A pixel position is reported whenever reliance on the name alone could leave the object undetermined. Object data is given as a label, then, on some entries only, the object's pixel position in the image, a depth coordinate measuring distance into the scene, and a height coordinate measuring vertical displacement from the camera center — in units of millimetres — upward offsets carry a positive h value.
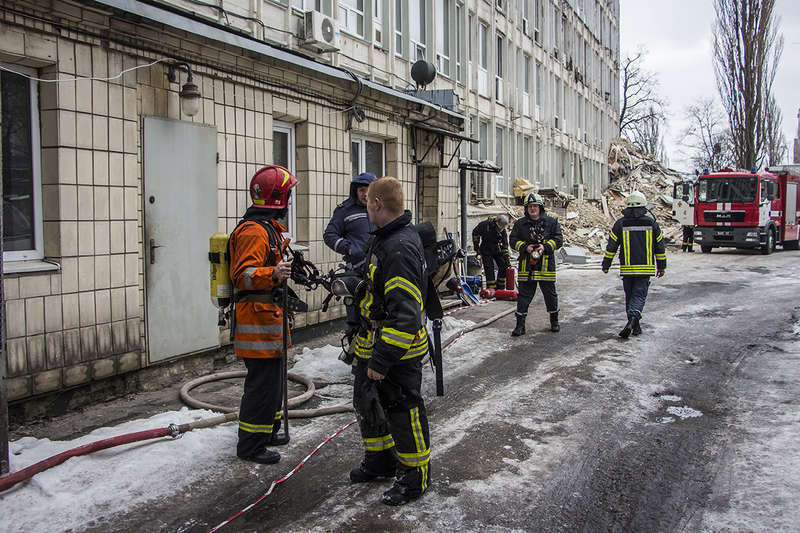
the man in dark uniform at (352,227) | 6742 +44
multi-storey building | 5363 +884
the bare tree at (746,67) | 32219 +8470
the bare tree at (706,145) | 57031 +8020
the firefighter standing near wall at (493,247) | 13195 -334
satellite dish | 12344 +3085
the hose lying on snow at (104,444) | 3912 -1481
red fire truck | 22078 +754
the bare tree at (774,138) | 38438 +6810
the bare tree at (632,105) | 54375 +10851
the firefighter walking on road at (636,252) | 8898 -297
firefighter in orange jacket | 4359 -553
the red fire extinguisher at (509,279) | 13258 -999
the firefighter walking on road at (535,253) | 8969 -307
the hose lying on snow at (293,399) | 5438 -1501
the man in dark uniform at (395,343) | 3670 -661
